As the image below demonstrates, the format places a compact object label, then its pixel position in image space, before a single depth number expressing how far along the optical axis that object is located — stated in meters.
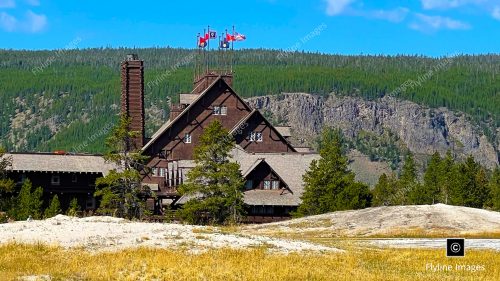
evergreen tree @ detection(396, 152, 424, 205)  120.25
